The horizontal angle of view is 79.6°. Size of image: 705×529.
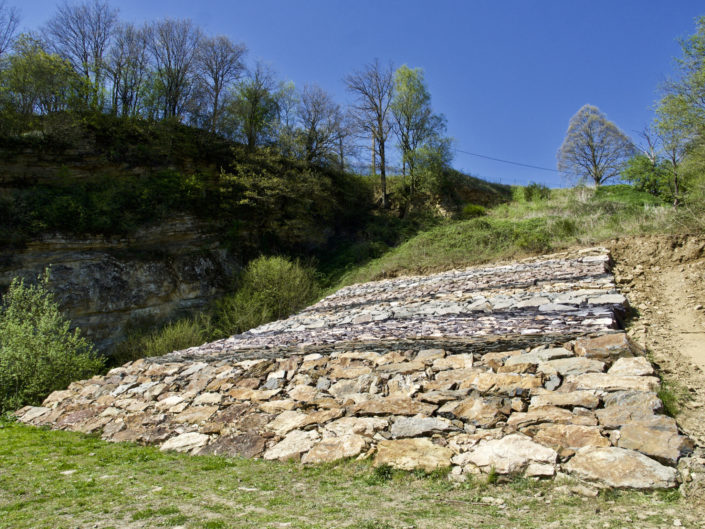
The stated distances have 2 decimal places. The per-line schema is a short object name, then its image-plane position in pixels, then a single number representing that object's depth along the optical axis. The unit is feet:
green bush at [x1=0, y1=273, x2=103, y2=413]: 31.32
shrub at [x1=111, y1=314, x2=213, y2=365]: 44.62
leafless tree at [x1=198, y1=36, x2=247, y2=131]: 76.48
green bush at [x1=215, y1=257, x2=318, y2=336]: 50.90
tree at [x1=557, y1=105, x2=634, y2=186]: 86.53
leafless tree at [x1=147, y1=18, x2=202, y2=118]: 74.49
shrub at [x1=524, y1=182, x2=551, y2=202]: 79.96
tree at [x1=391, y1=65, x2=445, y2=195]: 86.02
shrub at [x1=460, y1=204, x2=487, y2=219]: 78.27
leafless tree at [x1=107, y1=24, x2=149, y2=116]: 72.13
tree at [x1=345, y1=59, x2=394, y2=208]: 86.53
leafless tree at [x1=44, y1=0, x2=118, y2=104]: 70.54
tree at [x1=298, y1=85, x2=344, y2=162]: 78.33
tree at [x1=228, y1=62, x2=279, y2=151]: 76.18
